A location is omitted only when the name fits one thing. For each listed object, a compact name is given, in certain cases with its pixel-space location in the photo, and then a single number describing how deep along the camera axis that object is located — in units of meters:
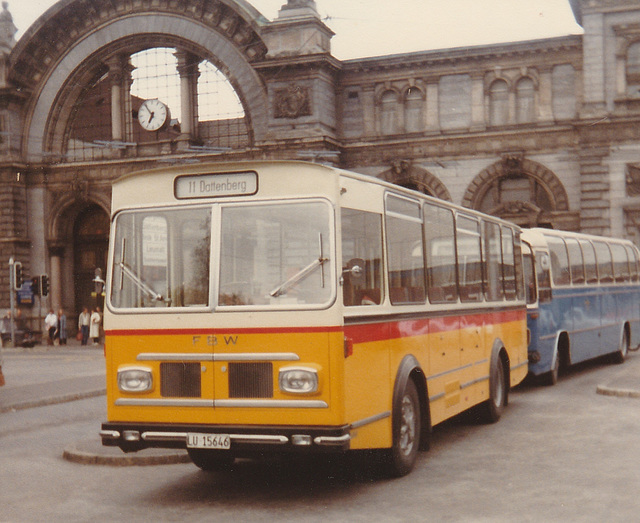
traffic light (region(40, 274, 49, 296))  32.69
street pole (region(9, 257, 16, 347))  30.03
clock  43.59
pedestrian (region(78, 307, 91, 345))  40.72
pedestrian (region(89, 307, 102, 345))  39.56
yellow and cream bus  7.96
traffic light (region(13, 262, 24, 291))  29.97
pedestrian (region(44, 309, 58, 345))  41.46
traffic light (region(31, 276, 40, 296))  32.64
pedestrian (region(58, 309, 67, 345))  41.75
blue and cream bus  17.03
